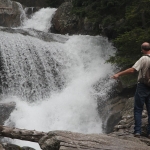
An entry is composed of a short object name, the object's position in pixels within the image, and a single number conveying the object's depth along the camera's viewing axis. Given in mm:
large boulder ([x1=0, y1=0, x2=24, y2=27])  37995
